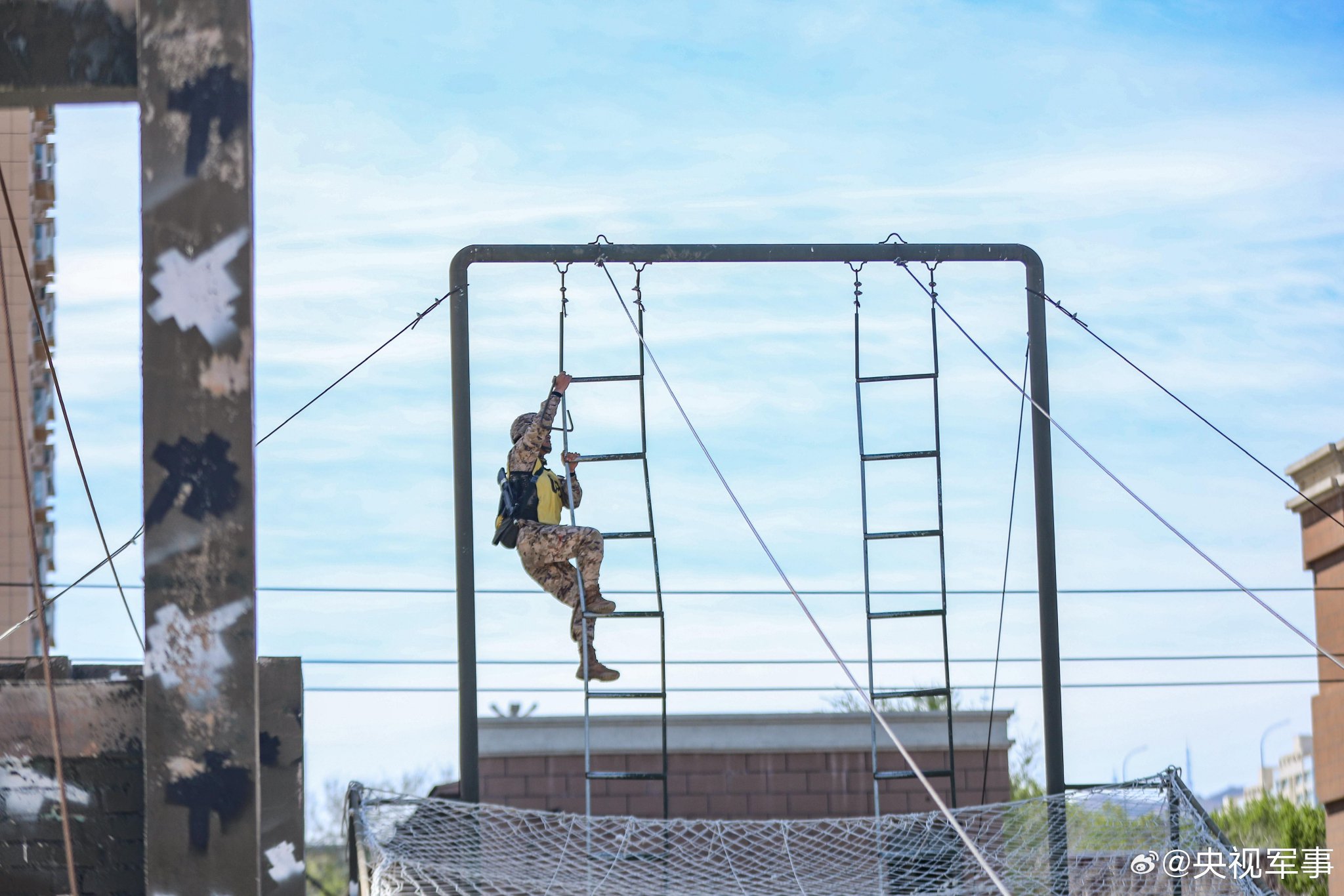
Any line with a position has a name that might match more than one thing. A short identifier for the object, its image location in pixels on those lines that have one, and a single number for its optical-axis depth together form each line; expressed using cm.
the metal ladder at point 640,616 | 1834
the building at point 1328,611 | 2684
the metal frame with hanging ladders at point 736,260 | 1802
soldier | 1908
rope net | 1609
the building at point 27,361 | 4353
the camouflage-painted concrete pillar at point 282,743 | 995
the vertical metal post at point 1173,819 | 1683
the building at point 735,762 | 2236
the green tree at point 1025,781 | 5253
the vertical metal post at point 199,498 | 782
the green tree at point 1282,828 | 3000
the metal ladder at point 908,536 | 1858
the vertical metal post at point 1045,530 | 1825
